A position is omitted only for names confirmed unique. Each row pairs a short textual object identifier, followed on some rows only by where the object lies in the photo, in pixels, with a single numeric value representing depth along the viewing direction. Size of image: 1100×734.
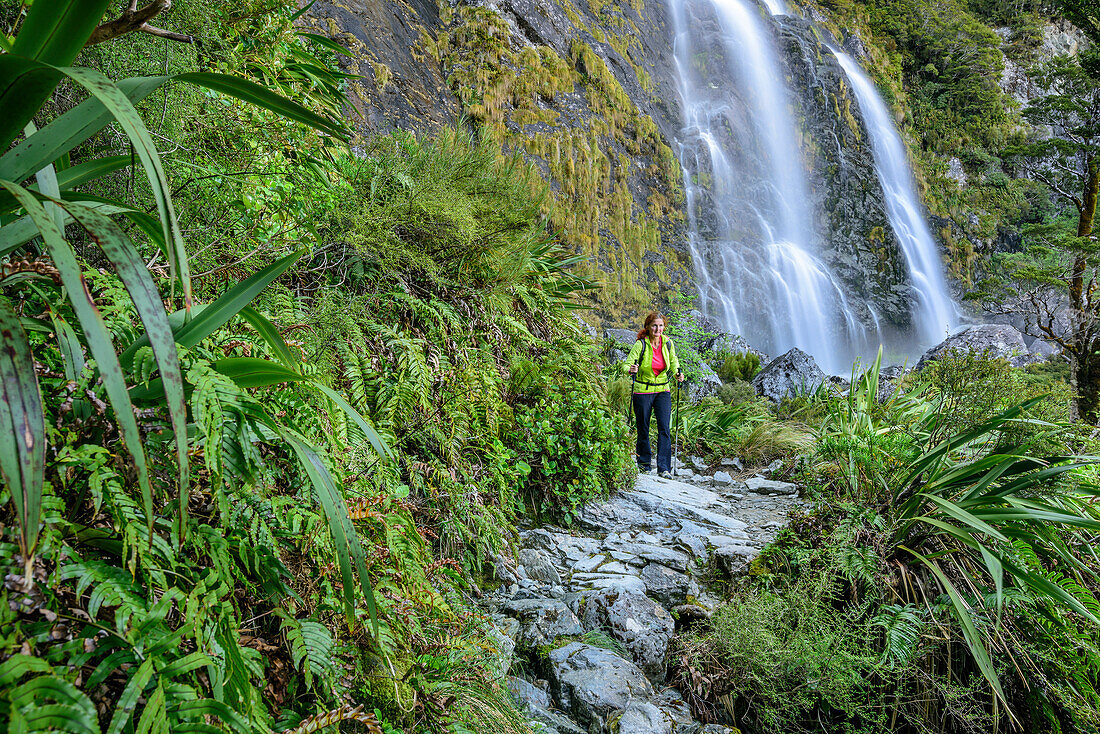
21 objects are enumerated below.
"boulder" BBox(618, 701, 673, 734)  1.99
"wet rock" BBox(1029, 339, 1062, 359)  19.51
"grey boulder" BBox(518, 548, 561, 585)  2.91
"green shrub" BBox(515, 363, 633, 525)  3.53
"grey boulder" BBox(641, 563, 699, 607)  2.90
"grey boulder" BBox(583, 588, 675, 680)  2.48
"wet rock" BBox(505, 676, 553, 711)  2.07
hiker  5.19
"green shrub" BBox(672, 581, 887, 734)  2.27
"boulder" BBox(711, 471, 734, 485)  5.53
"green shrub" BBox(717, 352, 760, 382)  10.57
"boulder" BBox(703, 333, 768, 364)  11.41
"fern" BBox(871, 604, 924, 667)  2.33
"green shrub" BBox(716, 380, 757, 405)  8.50
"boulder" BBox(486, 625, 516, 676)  1.94
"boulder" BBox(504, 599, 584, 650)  2.39
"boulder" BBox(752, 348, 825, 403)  9.52
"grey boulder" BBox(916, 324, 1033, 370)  13.39
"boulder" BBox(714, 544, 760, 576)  3.18
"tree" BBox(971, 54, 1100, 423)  7.79
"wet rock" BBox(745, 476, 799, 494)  4.98
